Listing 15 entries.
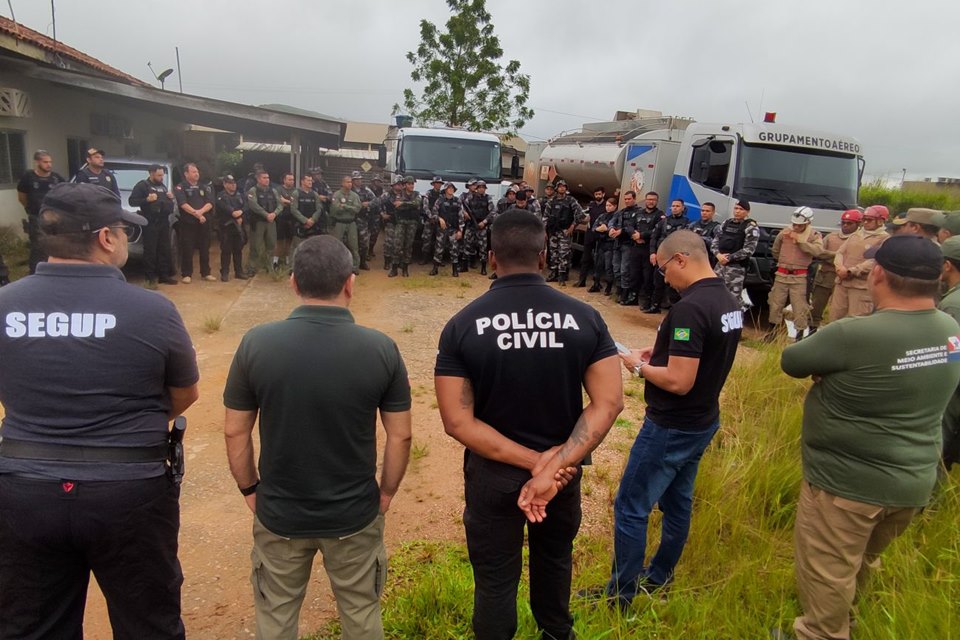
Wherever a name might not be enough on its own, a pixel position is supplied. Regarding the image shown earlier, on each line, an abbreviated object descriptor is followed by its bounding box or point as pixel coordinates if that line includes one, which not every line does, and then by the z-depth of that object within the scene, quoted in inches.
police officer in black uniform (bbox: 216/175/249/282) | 350.0
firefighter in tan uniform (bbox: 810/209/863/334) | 278.7
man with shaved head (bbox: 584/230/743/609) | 98.0
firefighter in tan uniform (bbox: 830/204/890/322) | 256.0
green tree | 882.8
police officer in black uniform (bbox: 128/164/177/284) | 320.8
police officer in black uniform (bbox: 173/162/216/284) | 339.3
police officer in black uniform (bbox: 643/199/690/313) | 334.3
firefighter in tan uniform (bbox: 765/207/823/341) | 280.2
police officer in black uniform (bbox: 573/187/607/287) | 401.7
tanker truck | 315.9
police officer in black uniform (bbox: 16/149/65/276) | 282.0
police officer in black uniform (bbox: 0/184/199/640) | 69.3
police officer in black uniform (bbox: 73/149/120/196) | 291.0
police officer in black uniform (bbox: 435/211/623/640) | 80.7
